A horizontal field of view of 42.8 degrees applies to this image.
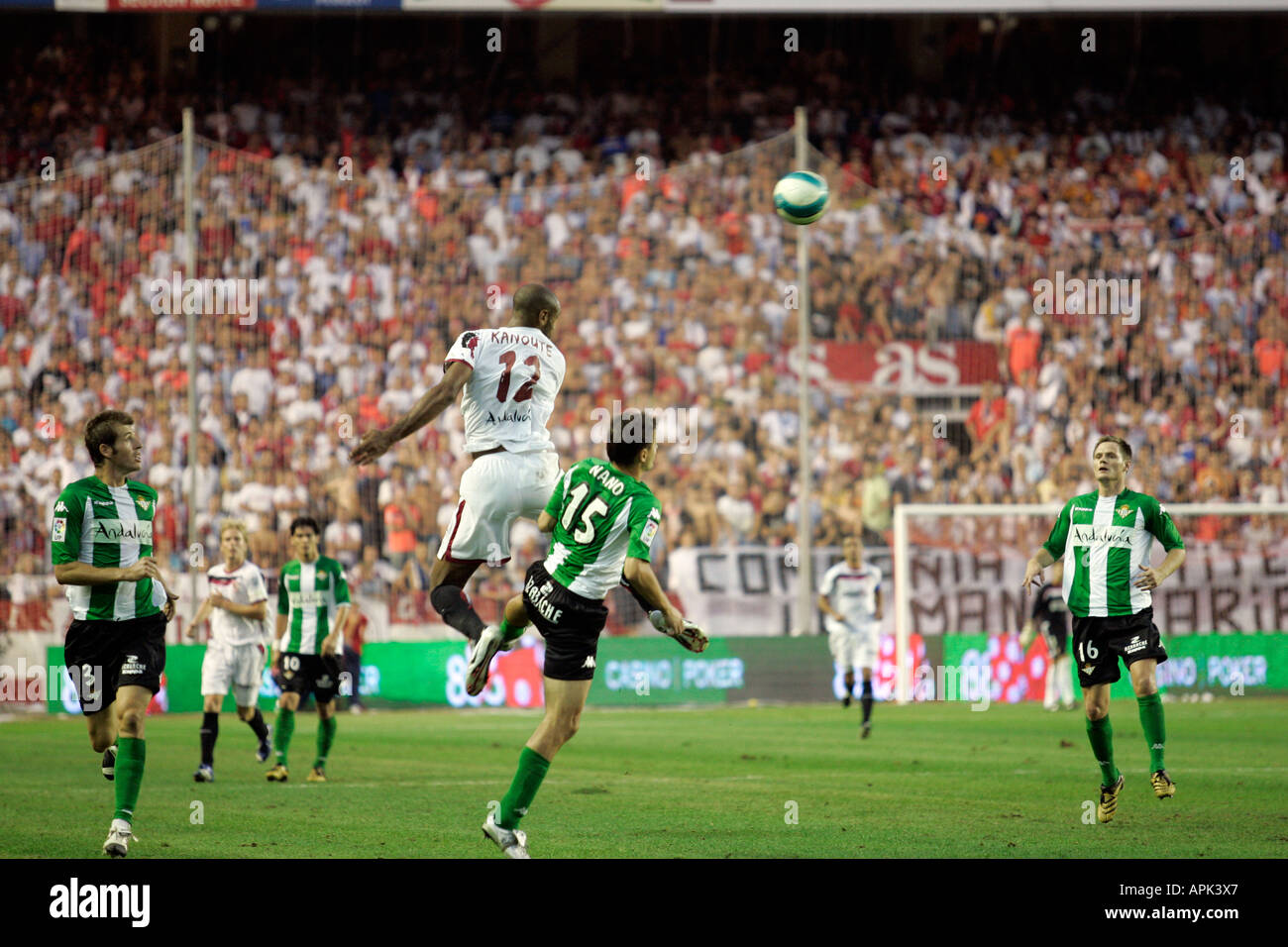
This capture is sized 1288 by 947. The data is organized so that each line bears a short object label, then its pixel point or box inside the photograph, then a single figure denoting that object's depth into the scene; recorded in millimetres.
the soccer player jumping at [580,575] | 7836
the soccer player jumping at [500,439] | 8625
